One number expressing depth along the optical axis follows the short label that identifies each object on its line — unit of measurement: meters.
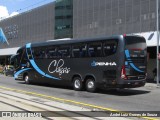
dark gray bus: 18.52
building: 36.62
